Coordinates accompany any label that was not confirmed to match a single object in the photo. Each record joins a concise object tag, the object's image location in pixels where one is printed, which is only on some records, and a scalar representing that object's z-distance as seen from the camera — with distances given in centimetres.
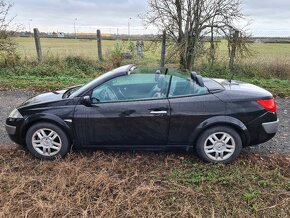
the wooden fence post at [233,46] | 824
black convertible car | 315
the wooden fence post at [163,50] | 865
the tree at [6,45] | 857
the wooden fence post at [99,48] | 934
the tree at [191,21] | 816
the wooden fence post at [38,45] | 912
